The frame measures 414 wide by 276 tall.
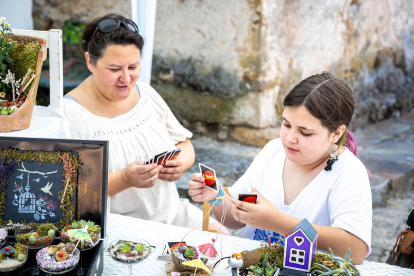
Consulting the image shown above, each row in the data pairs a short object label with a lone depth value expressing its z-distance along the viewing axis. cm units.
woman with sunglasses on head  227
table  152
